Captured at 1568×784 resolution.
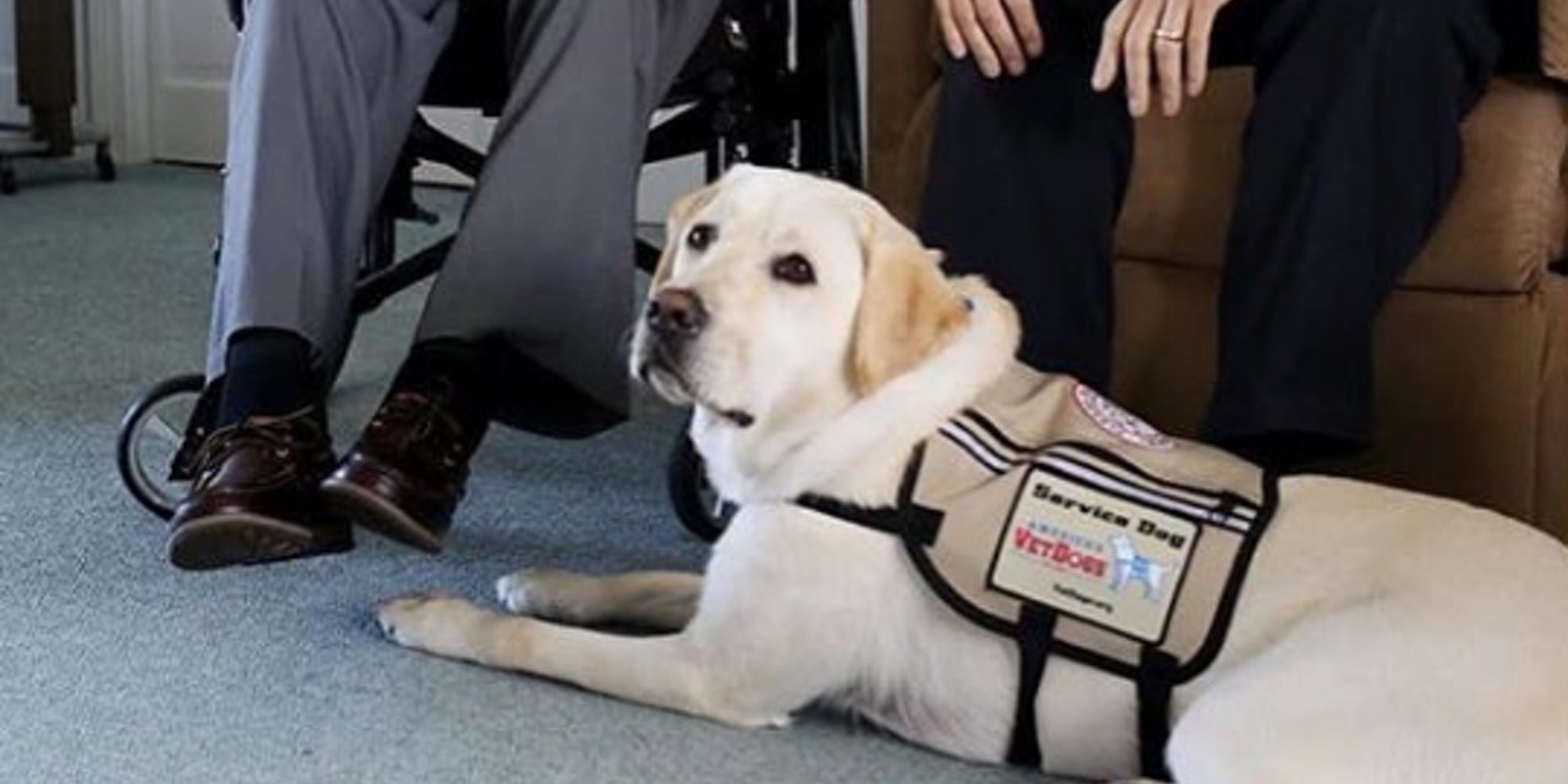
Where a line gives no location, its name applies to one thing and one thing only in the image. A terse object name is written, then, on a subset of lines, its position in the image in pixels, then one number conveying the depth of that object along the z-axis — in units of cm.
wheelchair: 171
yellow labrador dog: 112
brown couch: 149
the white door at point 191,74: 445
